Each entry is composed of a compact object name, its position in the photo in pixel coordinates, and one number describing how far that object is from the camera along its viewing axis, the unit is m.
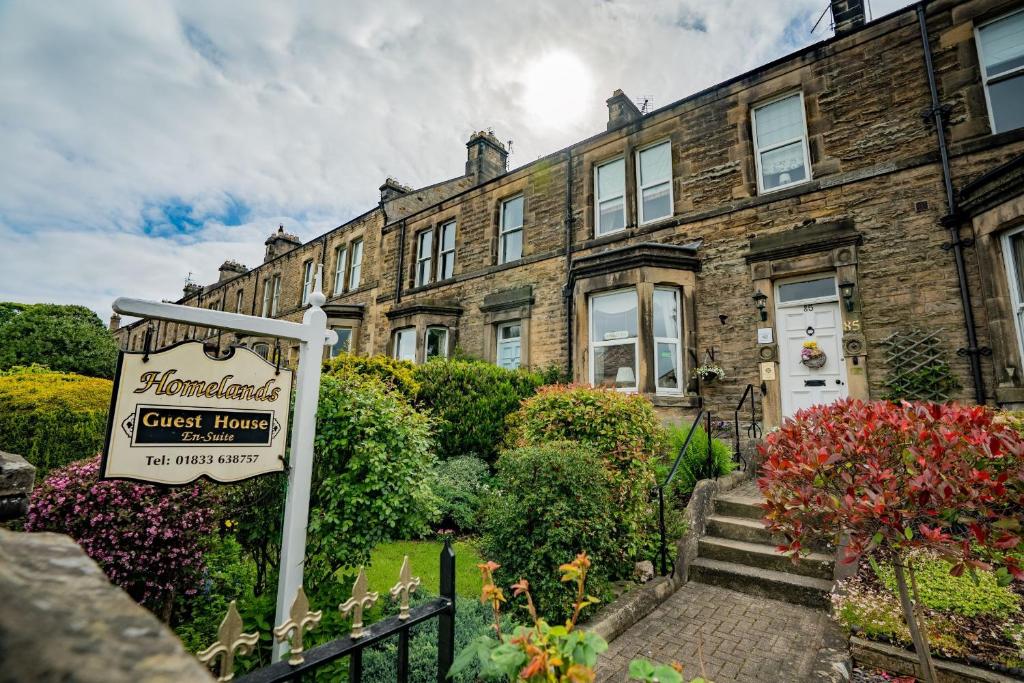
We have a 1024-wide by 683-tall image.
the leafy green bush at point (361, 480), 3.48
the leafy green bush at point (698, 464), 6.81
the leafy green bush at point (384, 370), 8.34
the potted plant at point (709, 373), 9.40
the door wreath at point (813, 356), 8.59
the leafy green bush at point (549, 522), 4.06
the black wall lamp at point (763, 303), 9.09
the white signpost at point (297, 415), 3.02
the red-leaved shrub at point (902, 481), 2.59
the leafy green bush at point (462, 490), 6.55
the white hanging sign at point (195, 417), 2.51
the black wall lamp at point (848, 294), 8.26
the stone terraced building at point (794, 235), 7.42
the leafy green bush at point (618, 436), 5.07
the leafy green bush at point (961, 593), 3.79
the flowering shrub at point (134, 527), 3.28
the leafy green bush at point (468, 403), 8.49
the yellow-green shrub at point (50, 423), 5.88
